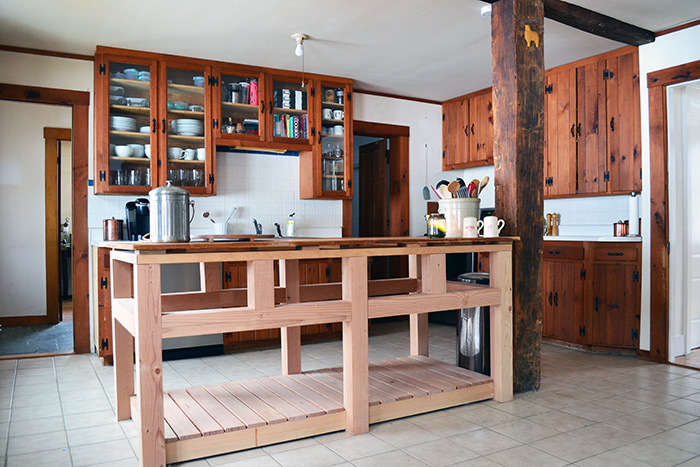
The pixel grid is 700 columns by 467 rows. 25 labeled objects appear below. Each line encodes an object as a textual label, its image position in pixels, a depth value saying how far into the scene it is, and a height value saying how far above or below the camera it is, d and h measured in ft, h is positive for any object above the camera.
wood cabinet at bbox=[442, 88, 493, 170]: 18.60 +3.51
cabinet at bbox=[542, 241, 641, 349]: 13.52 -1.83
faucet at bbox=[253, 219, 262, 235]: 16.63 +0.00
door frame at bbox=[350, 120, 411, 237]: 19.52 +1.90
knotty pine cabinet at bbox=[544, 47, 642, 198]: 14.02 +2.77
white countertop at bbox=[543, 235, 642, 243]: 13.41 -0.39
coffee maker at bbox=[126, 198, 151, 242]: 14.39 +0.29
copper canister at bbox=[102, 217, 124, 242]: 13.80 +0.02
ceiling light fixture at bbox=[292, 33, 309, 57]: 13.42 +4.87
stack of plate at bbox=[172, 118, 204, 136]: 15.01 +2.94
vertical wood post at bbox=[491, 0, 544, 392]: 10.18 +1.39
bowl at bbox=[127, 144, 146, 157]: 14.53 +2.21
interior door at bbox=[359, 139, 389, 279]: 20.47 +1.28
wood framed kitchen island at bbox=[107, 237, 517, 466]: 6.68 -1.73
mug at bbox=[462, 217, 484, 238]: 9.71 -0.03
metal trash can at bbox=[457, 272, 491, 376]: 10.36 -2.22
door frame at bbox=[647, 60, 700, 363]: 12.84 +0.23
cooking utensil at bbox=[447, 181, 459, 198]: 10.54 +0.76
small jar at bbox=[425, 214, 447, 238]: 10.30 +0.00
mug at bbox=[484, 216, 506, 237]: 9.73 -0.01
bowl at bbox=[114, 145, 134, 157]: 14.29 +2.16
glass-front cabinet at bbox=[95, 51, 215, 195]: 14.10 +2.90
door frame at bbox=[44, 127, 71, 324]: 19.52 +0.28
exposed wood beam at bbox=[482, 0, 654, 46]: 11.38 +4.67
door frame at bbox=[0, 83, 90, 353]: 14.33 +0.76
